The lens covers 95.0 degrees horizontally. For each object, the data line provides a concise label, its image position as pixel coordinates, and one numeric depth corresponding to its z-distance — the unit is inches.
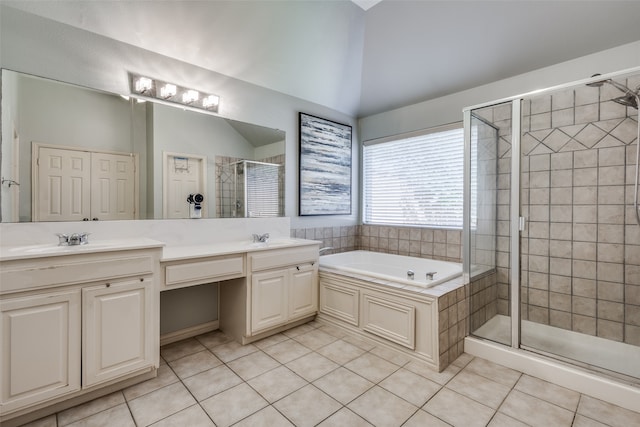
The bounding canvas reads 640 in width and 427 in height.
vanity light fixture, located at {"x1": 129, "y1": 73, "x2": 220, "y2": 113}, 89.0
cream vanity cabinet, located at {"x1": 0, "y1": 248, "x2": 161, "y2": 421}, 56.6
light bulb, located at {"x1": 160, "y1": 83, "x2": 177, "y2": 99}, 93.8
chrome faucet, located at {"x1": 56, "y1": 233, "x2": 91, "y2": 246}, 72.4
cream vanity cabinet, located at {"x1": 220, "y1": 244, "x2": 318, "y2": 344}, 94.0
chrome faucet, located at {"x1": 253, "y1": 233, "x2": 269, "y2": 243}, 109.4
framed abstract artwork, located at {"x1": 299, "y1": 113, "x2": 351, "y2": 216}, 133.0
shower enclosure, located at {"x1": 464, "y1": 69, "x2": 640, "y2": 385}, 84.1
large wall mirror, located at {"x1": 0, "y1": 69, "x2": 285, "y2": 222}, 71.8
